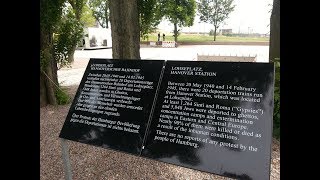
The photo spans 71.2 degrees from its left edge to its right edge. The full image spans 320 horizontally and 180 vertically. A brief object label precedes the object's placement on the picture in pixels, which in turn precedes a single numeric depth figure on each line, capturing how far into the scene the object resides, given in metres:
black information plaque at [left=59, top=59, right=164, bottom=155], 2.48
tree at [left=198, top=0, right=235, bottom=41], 37.28
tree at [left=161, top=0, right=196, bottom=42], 28.13
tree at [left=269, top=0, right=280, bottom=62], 5.68
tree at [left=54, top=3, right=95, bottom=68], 6.49
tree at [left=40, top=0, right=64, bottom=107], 5.83
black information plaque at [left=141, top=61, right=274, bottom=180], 1.99
